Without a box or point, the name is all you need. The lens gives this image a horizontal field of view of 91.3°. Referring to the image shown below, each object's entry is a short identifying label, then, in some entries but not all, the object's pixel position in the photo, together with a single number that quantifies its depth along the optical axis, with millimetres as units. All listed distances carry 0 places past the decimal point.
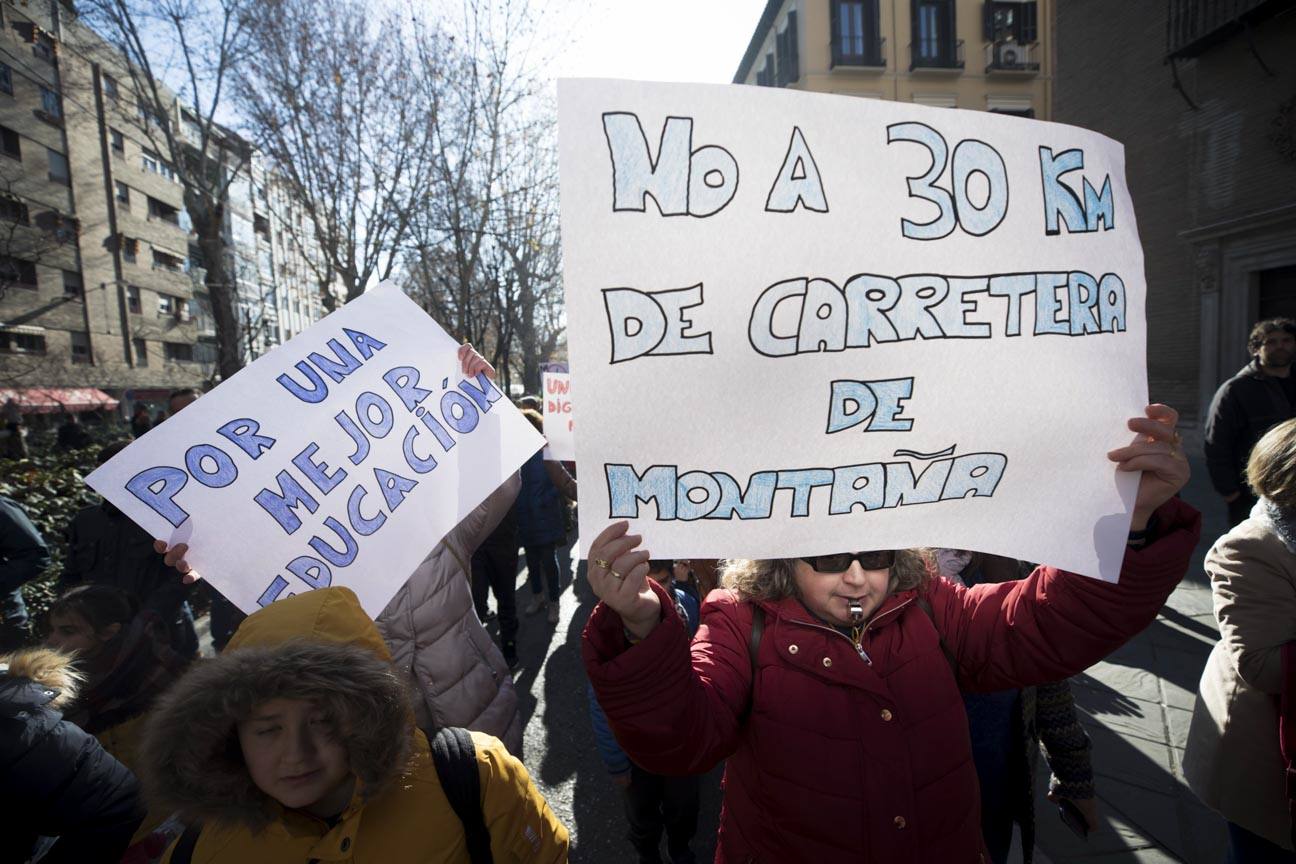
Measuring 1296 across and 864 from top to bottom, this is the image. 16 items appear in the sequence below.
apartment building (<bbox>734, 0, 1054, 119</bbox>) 18688
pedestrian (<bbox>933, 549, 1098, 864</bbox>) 1876
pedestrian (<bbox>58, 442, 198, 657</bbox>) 3223
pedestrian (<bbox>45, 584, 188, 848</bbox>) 2080
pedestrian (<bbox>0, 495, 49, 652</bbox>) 3430
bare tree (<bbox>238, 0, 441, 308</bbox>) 10281
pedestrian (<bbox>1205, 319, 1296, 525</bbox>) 3936
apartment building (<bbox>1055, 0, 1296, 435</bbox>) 9547
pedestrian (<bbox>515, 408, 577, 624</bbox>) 5156
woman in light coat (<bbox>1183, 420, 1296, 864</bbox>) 1698
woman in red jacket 1185
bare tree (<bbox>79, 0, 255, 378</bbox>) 10000
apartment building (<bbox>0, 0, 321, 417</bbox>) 24031
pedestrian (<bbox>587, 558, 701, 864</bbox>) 2420
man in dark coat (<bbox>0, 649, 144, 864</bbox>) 1487
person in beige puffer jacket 2178
